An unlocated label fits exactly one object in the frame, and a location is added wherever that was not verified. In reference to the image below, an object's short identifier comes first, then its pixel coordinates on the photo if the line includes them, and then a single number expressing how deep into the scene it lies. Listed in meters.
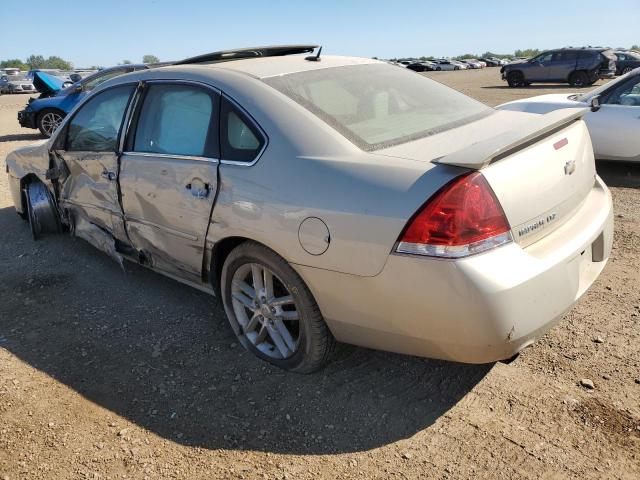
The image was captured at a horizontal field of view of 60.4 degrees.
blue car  11.81
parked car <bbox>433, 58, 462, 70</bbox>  59.02
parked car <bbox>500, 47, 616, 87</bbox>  24.28
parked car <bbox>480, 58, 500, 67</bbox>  70.32
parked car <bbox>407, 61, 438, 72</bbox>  52.24
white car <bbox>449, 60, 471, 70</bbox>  61.62
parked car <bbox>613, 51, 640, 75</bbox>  27.47
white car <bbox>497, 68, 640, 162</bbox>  6.31
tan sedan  2.20
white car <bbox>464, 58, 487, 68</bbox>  65.06
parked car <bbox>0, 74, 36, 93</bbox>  32.50
